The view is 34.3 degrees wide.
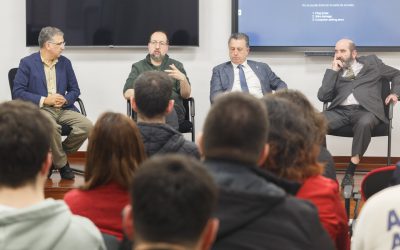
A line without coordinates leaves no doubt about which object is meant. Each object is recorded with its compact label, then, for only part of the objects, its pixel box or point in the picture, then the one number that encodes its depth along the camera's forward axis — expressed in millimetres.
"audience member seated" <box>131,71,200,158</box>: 2756
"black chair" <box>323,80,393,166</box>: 5227
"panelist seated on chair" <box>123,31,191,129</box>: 5453
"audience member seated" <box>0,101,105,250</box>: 1478
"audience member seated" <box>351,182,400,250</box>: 1682
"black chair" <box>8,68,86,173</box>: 5180
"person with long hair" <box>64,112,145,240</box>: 2086
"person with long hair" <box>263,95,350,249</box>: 1922
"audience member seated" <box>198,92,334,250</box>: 1479
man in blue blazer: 5246
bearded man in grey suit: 5164
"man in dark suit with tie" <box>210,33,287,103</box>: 5664
